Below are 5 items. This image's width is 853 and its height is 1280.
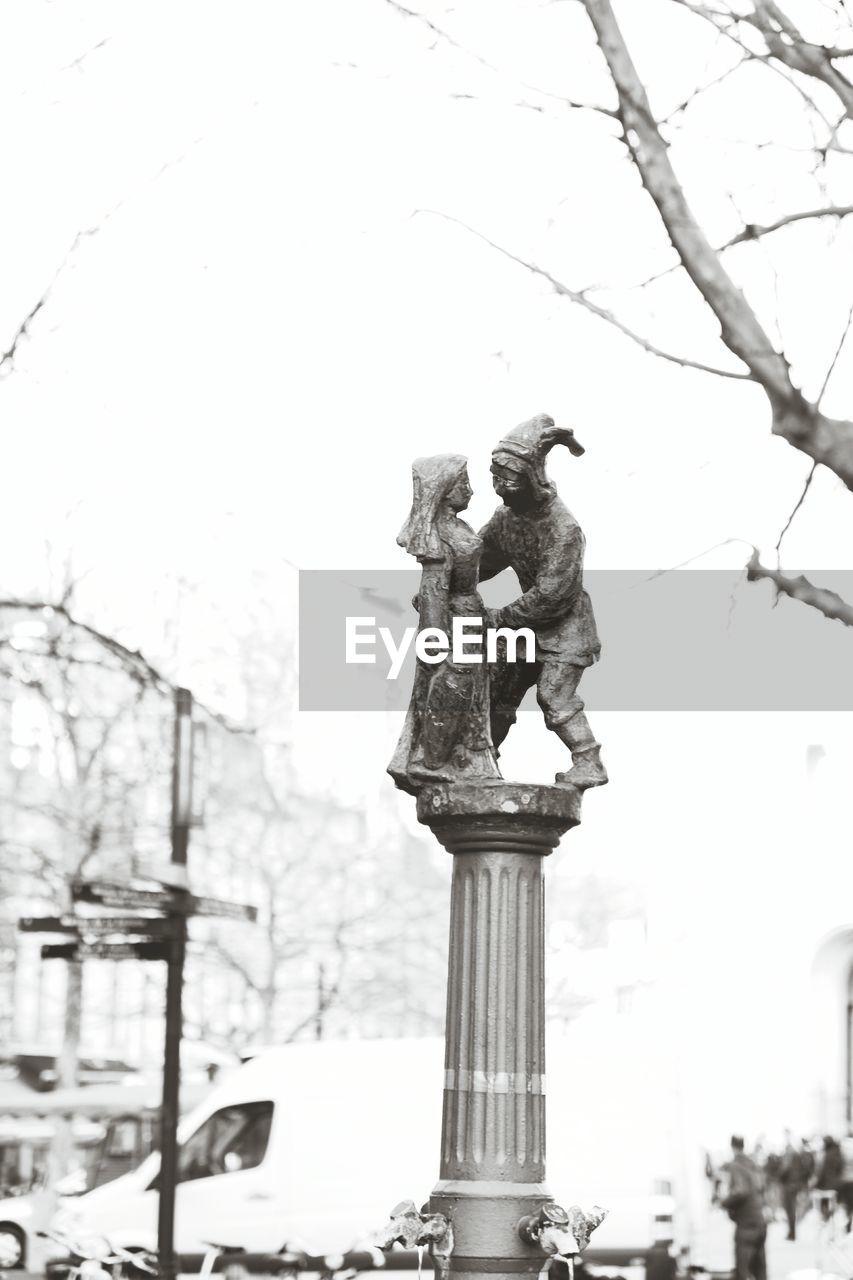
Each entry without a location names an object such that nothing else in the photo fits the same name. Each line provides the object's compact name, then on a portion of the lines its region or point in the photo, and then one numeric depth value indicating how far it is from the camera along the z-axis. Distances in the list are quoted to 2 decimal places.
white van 14.99
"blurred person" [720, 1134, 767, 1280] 16.28
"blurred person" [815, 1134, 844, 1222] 25.45
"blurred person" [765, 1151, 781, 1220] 27.45
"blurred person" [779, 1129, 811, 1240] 26.08
